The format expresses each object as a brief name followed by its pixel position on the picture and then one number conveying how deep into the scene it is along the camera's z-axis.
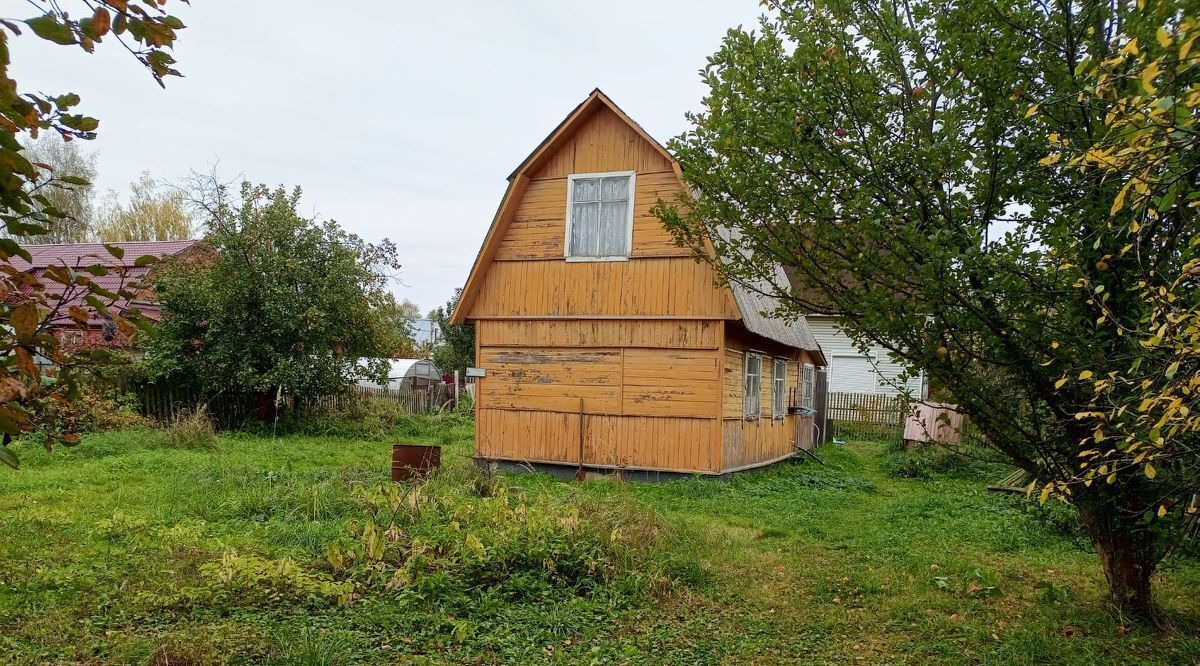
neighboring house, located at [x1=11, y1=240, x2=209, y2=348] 15.98
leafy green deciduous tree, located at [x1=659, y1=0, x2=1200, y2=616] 4.55
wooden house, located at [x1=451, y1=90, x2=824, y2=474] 12.09
